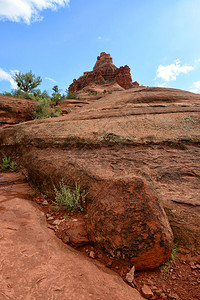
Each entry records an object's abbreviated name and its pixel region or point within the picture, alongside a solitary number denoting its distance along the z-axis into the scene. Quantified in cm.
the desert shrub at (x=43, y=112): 916
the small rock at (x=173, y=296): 131
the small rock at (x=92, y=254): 164
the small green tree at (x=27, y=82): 1542
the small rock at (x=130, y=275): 141
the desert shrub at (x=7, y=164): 417
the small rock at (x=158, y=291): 134
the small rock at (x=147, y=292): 132
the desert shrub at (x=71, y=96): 2234
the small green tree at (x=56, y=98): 1366
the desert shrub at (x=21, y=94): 1231
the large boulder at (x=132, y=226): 151
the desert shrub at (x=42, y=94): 1476
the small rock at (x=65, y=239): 181
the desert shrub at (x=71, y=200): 238
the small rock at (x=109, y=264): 153
